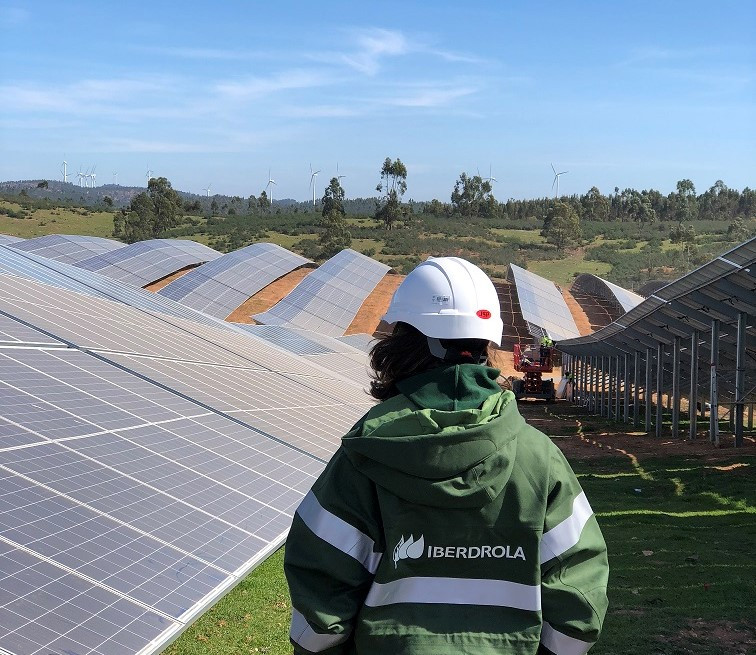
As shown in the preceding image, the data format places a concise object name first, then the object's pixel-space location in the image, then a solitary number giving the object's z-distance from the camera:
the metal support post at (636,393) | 30.97
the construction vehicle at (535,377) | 41.06
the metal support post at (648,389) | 29.00
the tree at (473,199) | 128.75
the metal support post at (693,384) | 25.02
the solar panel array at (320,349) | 24.77
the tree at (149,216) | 87.81
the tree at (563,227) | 98.38
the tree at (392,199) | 100.81
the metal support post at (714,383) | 23.04
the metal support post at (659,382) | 26.77
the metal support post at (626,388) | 33.12
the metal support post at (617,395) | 34.90
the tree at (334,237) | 77.81
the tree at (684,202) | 127.26
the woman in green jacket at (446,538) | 2.98
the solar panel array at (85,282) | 15.47
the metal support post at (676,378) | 26.59
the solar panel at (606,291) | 53.28
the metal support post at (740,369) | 21.15
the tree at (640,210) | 123.62
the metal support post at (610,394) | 35.87
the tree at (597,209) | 135.38
